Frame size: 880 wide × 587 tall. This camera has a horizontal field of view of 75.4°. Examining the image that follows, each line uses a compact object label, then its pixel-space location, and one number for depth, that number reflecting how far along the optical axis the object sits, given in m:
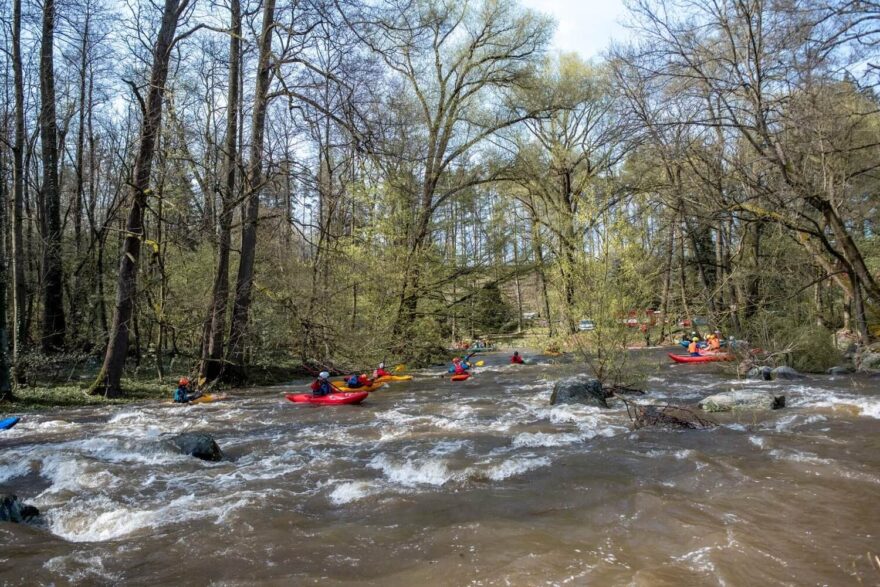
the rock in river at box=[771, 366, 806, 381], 13.39
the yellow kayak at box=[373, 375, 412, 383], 14.73
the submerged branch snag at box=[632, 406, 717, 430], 8.23
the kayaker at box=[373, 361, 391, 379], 14.88
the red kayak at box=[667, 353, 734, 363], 17.44
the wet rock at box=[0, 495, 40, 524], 4.90
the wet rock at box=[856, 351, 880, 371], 13.42
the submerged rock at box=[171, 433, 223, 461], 7.19
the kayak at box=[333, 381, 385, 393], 12.78
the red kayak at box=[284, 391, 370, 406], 11.72
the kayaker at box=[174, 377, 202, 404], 11.74
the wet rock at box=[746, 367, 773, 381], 13.30
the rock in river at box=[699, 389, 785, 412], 9.46
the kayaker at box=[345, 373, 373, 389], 12.95
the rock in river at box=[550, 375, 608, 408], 10.46
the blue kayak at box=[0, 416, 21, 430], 8.75
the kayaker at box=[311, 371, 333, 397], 12.13
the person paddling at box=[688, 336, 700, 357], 18.18
